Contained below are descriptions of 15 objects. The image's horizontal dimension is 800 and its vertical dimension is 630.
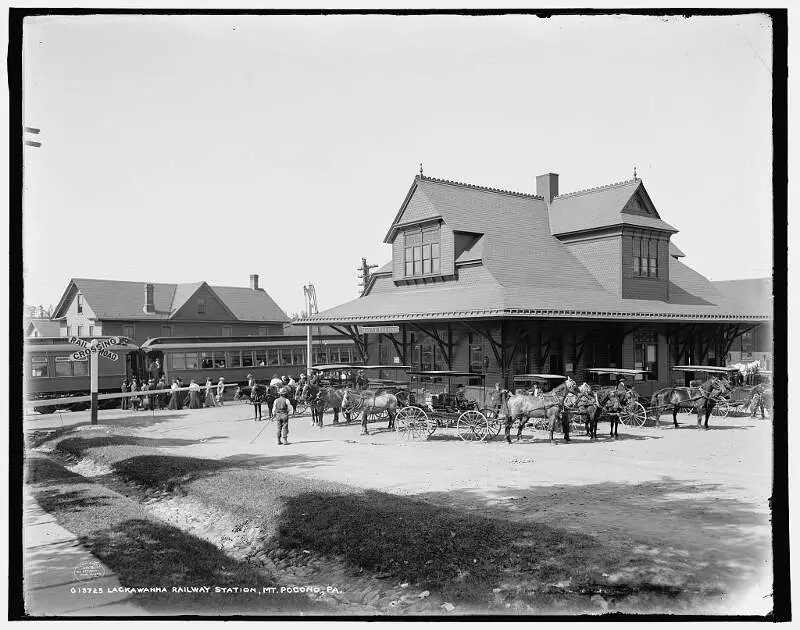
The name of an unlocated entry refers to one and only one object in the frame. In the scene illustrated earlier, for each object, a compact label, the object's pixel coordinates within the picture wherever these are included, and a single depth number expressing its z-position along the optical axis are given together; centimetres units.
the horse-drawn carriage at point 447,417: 2092
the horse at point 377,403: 2246
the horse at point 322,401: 2456
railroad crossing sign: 2336
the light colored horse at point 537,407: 2012
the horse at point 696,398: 2259
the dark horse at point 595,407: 2056
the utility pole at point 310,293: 4444
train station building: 2703
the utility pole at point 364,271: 5685
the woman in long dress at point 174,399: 3234
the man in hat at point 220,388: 3500
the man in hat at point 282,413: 2023
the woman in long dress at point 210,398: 3372
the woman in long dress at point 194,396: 3319
